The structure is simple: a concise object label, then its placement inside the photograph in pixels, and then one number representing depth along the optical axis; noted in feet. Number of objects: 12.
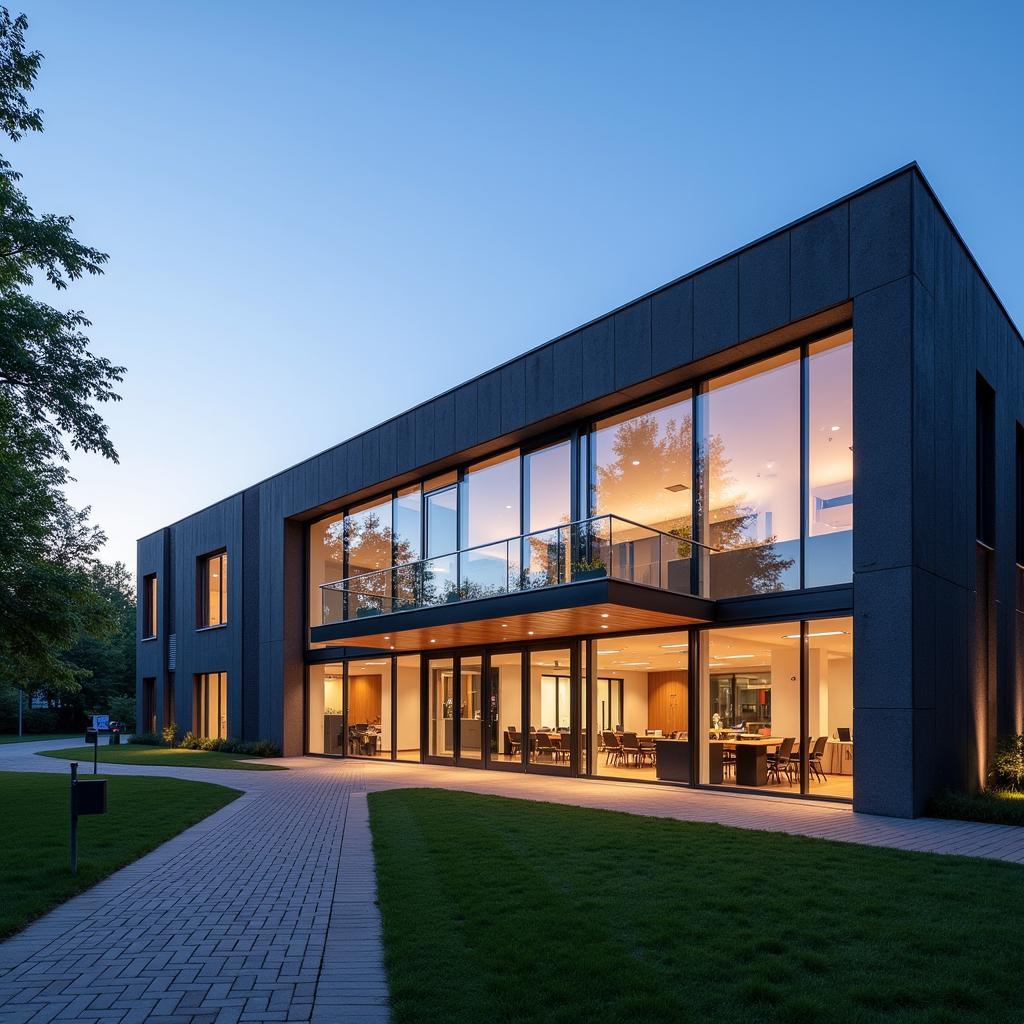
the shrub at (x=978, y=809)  35.42
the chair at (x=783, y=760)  46.47
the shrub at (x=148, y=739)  107.55
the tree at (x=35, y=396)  39.01
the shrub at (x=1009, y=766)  45.65
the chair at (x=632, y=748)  56.24
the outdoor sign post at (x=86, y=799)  24.84
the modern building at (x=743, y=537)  39.81
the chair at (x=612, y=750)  56.08
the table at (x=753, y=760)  47.06
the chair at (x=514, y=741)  60.18
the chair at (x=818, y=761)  45.52
